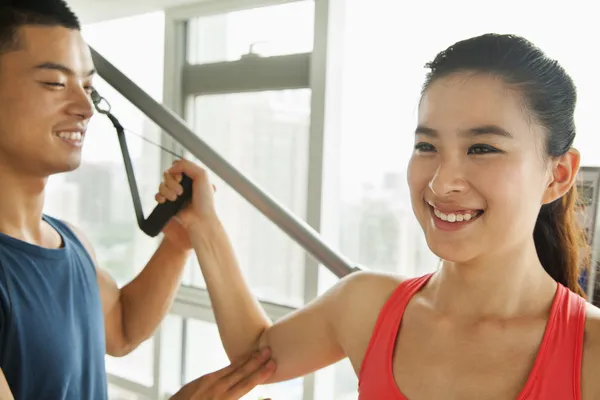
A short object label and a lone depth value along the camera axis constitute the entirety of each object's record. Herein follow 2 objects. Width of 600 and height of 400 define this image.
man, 1.24
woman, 0.98
